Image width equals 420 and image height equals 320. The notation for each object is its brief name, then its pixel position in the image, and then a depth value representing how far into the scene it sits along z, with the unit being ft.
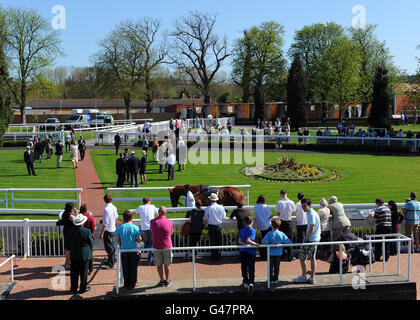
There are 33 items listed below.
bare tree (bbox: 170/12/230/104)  213.46
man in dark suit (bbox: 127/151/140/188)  57.52
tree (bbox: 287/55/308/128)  148.77
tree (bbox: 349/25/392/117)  200.75
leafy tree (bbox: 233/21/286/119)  204.85
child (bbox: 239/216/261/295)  26.22
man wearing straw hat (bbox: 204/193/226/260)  33.22
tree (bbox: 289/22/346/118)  182.80
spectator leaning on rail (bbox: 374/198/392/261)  32.40
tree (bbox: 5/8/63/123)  157.58
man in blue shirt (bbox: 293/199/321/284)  26.91
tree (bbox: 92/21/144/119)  176.45
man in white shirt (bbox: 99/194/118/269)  31.12
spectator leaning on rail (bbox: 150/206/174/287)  26.58
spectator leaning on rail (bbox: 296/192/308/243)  32.90
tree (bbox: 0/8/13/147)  90.38
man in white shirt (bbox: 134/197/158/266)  31.99
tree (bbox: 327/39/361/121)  168.14
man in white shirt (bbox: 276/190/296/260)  33.35
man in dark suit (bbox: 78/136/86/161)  80.38
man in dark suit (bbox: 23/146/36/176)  66.09
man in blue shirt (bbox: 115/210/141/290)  26.12
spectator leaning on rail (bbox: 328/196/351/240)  31.55
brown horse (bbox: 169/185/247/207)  42.96
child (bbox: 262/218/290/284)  26.43
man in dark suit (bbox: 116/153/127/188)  56.49
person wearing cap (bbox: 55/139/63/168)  73.39
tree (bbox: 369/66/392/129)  123.13
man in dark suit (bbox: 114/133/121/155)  88.48
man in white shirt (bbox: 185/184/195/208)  40.55
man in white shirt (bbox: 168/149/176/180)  63.57
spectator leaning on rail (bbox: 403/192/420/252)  35.26
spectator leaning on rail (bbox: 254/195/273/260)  32.45
